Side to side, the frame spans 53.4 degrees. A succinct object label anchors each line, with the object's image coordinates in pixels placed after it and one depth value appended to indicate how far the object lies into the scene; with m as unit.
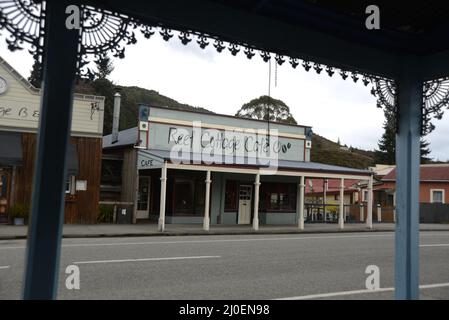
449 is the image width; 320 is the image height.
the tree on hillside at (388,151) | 64.12
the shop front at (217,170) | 21.61
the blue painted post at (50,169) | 3.33
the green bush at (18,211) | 18.08
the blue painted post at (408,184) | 5.07
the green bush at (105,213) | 21.02
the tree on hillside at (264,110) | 75.75
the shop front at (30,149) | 18.33
